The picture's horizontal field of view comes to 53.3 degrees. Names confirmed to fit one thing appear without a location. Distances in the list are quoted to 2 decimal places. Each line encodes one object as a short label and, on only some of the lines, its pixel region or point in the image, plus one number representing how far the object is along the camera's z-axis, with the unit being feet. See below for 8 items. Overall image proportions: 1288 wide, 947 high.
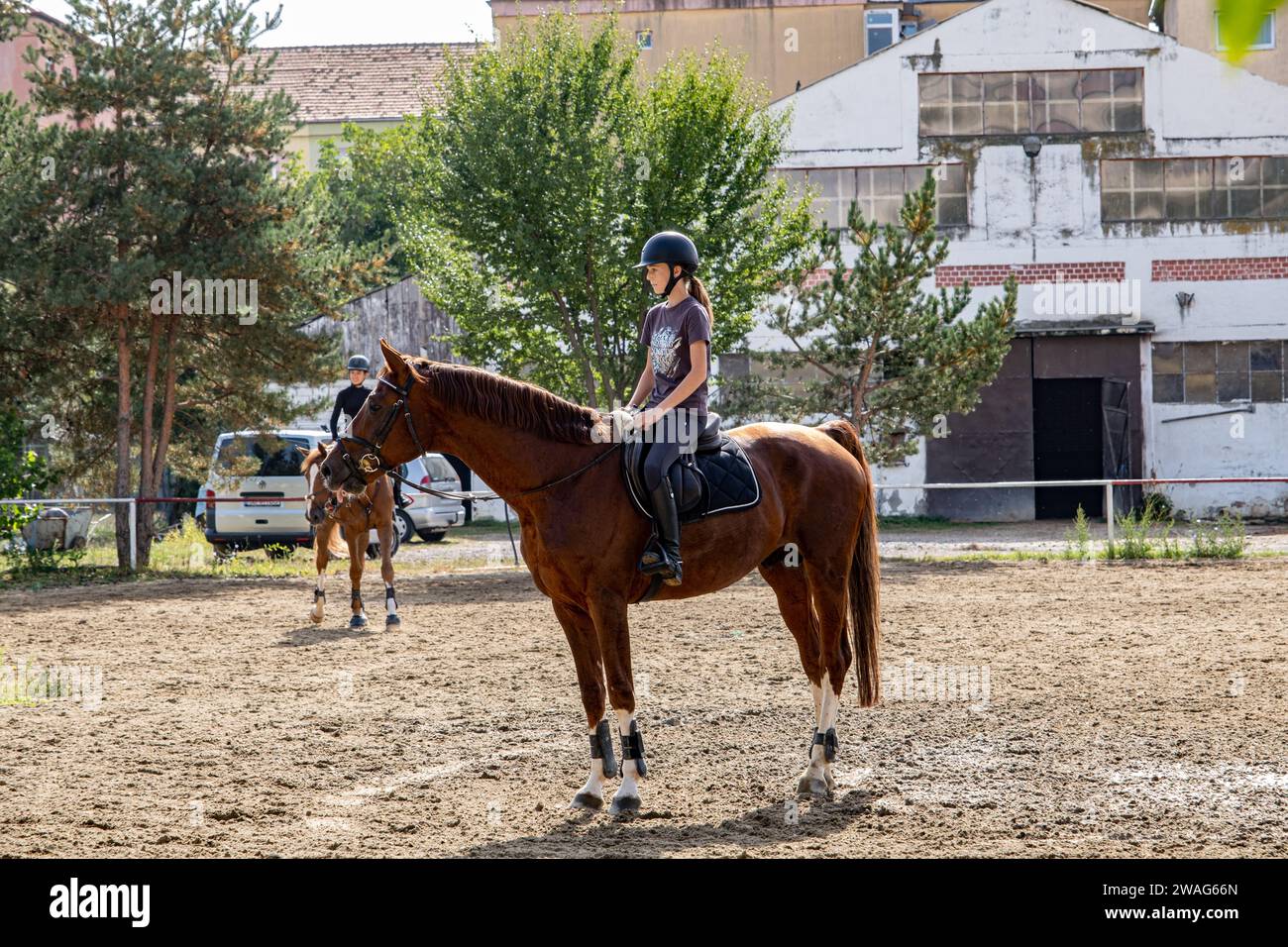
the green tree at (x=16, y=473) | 59.06
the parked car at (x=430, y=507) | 74.38
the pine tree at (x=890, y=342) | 65.92
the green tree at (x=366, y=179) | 128.88
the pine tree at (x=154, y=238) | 58.39
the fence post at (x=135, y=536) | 59.15
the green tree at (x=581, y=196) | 63.41
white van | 67.87
